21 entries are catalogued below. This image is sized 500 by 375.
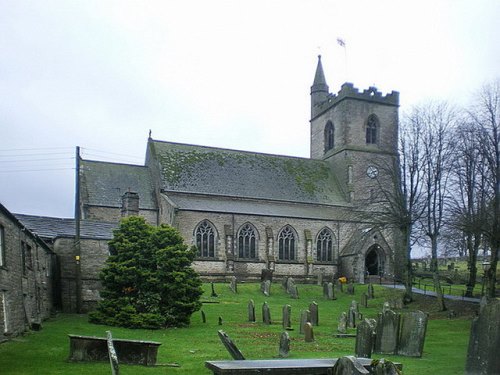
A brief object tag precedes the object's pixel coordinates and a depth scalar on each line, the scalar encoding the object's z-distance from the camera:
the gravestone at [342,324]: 20.06
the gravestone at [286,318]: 20.67
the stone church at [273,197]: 41.94
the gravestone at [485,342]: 10.12
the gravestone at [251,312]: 23.69
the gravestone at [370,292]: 34.59
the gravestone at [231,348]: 11.59
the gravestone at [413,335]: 14.40
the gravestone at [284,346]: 14.16
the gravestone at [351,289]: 36.28
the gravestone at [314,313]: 22.34
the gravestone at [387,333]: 14.80
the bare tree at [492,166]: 24.52
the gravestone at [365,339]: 13.21
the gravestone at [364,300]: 30.12
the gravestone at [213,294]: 32.55
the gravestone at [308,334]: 17.33
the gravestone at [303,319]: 19.51
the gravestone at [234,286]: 34.46
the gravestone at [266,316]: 22.75
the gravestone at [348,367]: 6.68
